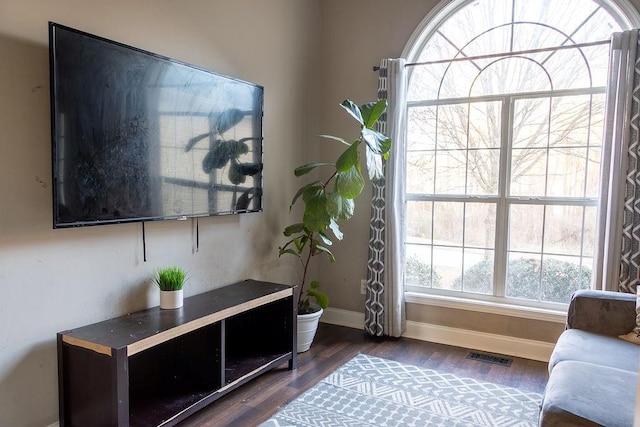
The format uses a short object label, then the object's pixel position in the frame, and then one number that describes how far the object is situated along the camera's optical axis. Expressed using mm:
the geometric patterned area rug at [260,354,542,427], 2342
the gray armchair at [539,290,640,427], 1552
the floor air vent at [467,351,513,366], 3139
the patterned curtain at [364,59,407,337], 3473
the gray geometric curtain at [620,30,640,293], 2744
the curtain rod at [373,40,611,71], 2973
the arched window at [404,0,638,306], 3092
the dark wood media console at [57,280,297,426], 1906
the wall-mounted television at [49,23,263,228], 1906
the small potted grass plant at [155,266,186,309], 2402
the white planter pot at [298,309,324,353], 3195
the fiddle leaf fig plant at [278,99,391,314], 3055
